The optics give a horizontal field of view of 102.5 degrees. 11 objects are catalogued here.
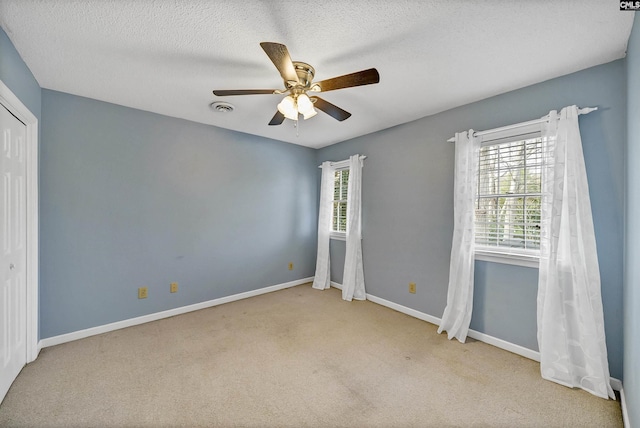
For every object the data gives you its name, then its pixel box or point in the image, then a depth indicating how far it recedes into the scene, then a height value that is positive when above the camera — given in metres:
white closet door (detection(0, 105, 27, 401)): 1.73 -0.38
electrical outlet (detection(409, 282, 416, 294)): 3.16 -0.94
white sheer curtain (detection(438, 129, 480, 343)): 2.54 -0.28
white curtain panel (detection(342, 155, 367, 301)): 3.71 -0.48
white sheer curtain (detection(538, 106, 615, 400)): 1.84 -0.45
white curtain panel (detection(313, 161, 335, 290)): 4.24 -0.34
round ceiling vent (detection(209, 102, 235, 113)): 2.69 +1.05
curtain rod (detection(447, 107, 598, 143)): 1.94 +0.79
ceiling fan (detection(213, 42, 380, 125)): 1.56 +0.85
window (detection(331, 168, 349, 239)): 4.17 +0.09
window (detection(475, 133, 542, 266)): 2.27 +0.14
